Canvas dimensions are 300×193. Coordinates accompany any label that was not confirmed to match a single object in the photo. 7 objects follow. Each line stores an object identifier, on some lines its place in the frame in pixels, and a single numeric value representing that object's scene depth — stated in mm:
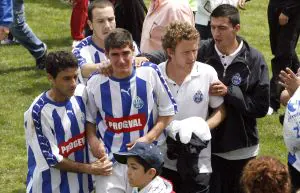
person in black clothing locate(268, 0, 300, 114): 15573
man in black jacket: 9751
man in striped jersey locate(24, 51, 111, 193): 9122
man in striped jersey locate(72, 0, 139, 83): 10198
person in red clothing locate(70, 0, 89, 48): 18543
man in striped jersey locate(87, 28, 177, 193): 9200
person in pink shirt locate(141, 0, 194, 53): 11145
